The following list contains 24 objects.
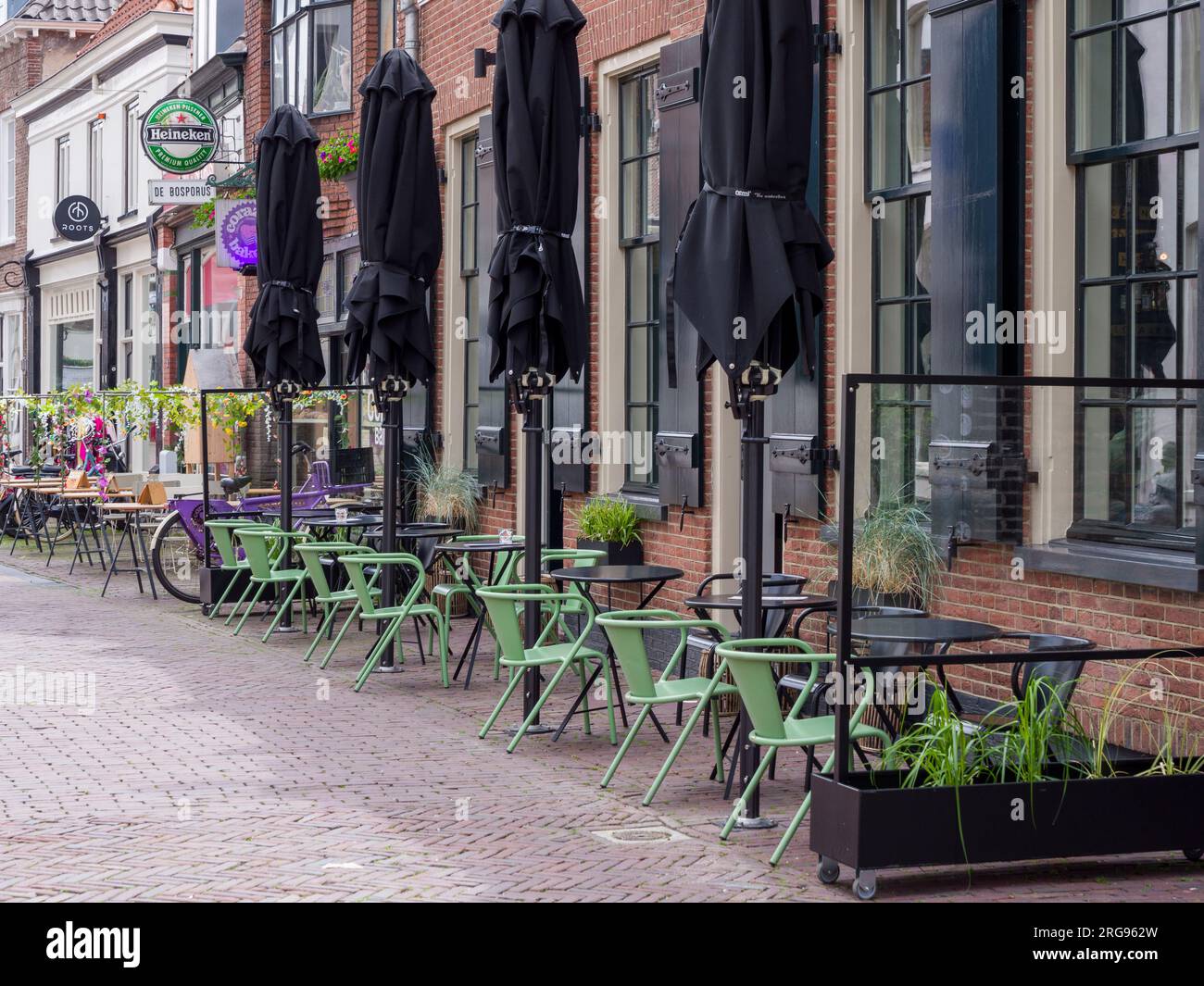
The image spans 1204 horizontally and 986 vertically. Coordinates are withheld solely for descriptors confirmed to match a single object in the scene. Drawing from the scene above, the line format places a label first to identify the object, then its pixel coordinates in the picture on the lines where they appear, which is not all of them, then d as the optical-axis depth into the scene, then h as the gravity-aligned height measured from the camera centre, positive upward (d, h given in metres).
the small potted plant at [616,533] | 12.32 -0.43
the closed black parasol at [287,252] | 13.98 +1.76
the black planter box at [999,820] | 5.96 -1.21
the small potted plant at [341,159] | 17.89 +3.17
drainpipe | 16.16 +4.11
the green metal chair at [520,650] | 8.70 -0.90
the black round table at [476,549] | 10.98 -0.49
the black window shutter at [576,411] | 13.05 +0.46
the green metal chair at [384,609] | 10.67 -0.82
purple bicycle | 15.52 -0.31
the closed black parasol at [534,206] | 9.44 +1.43
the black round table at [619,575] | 9.78 -0.58
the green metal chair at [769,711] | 6.55 -0.91
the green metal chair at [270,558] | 13.02 -0.64
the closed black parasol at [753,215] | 7.20 +1.05
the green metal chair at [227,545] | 14.04 -0.58
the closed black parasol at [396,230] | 11.77 +1.62
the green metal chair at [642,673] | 7.58 -0.87
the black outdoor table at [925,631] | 6.35 -0.58
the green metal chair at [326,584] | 11.55 -0.74
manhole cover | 6.87 -1.42
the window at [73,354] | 34.06 +2.34
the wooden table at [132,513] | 16.93 -0.41
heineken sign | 21.09 +4.03
